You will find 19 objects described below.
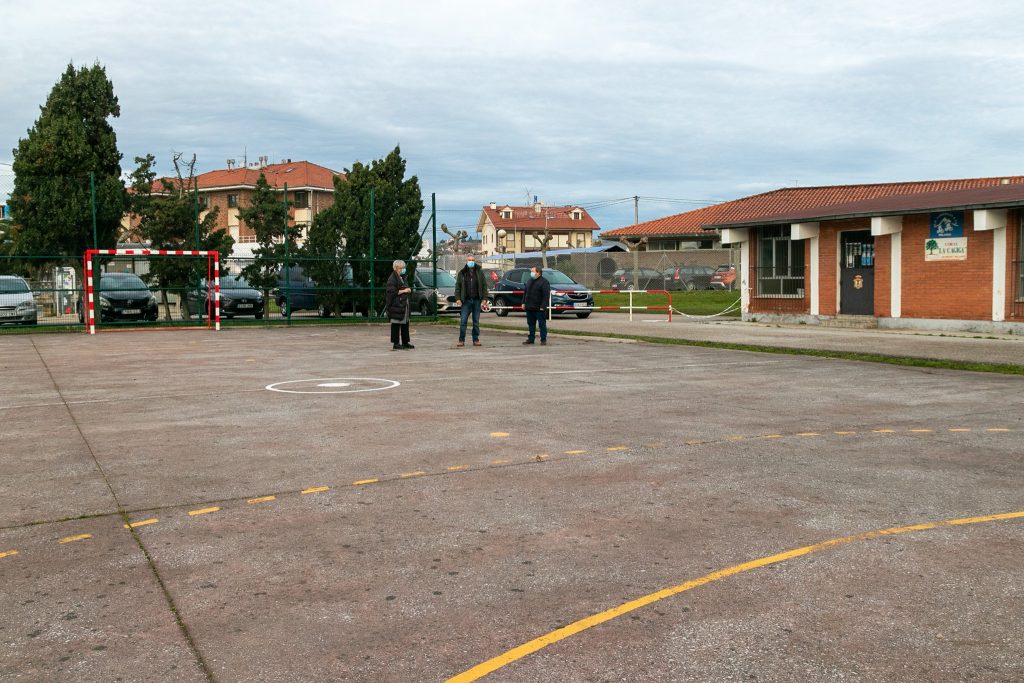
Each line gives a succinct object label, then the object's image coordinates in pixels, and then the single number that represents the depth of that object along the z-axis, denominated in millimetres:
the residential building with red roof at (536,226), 108125
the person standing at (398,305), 19078
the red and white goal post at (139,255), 24859
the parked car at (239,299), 29641
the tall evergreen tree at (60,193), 25234
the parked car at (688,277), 55875
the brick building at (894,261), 22438
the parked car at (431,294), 29953
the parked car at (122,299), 25797
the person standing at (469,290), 19859
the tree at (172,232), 26562
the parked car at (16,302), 24984
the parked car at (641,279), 55719
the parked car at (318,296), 28484
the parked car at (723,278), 55344
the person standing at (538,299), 20344
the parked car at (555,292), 31656
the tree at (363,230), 28578
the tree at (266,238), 27859
